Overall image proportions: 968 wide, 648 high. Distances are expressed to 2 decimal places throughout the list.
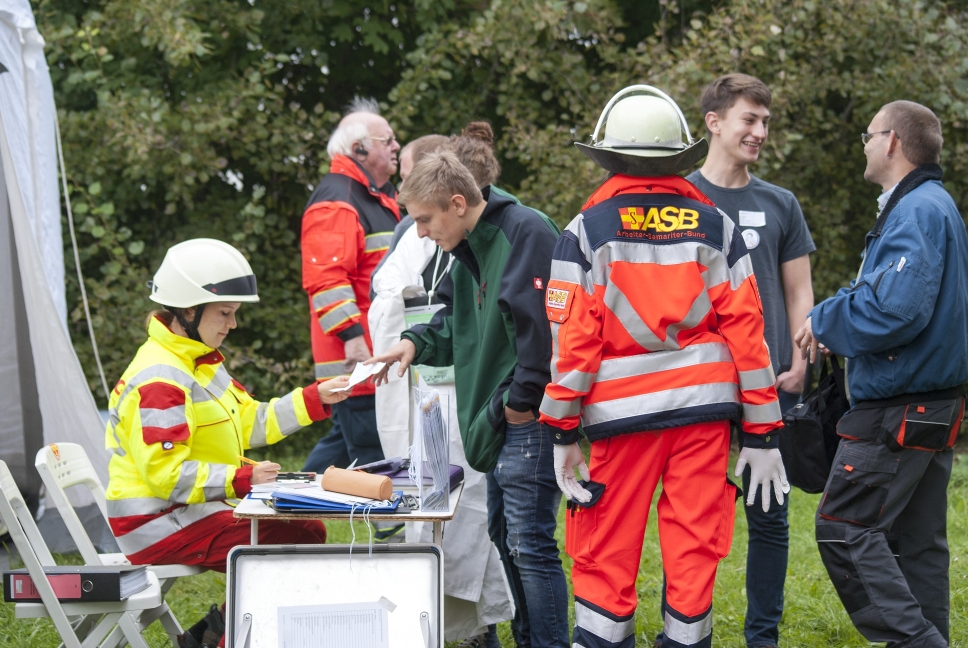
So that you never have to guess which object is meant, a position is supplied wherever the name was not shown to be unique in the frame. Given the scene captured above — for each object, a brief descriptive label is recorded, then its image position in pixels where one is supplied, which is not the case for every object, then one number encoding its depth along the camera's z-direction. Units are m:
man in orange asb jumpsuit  5.59
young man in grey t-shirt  7.64
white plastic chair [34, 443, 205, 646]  7.01
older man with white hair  9.94
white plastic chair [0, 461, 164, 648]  6.18
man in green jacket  6.32
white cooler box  5.75
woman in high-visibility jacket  6.65
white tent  10.22
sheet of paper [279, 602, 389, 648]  5.74
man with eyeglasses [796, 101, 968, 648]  6.50
